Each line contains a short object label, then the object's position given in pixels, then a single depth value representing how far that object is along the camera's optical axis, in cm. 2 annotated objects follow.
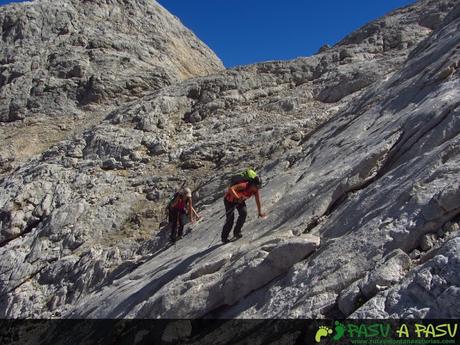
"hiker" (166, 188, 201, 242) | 1495
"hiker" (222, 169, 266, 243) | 1166
